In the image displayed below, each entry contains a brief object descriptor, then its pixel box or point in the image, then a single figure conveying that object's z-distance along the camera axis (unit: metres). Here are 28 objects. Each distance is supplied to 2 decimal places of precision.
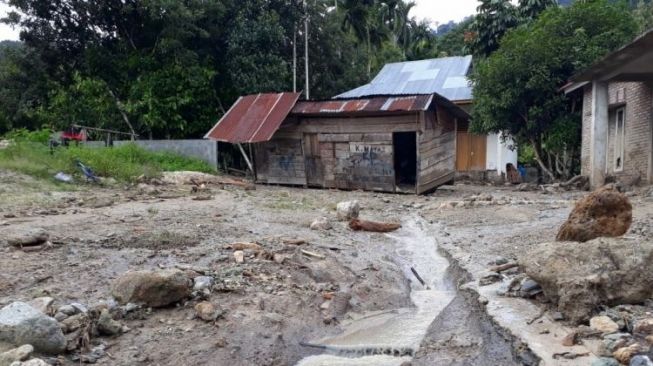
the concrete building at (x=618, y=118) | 11.83
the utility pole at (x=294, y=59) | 22.56
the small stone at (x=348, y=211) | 9.45
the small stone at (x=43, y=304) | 4.16
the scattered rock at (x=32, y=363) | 3.19
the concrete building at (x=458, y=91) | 20.95
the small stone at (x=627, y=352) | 3.38
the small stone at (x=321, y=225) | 8.39
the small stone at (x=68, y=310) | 4.21
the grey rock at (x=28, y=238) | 5.98
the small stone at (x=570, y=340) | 3.82
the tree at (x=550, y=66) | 15.40
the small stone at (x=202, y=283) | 4.88
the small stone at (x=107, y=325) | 4.03
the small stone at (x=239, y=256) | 5.86
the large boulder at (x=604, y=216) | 5.38
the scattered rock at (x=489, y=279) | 5.62
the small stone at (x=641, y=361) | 3.20
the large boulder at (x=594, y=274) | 4.23
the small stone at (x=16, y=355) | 3.23
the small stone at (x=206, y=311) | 4.43
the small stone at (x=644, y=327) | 3.74
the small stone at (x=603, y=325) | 3.88
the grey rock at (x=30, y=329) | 3.49
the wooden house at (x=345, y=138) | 14.50
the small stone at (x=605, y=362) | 3.33
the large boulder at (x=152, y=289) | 4.50
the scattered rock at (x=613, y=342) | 3.55
